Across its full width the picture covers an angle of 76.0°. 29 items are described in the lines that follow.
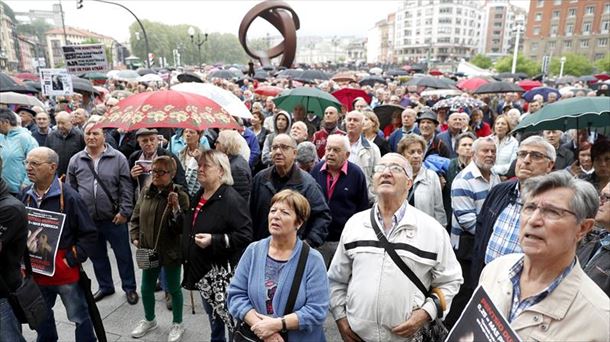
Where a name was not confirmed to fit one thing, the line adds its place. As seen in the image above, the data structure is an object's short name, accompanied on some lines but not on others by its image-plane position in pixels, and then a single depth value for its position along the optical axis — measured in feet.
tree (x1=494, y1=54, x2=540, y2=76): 159.74
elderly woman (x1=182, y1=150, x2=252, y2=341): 10.59
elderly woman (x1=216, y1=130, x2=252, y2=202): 14.34
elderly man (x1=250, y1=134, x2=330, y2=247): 11.60
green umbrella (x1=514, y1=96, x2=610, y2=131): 12.33
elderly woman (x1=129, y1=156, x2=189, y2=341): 11.84
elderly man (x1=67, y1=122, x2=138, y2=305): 14.26
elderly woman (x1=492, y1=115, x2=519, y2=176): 17.56
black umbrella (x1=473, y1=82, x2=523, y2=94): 33.78
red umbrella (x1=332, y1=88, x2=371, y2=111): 30.99
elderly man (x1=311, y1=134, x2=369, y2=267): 13.07
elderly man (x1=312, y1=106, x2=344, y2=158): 20.22
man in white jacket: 7.93
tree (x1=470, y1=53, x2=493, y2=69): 200.54
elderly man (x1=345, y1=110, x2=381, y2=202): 15.96
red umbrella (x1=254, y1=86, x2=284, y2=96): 38.47
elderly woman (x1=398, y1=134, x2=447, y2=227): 12.59
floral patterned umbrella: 9.53
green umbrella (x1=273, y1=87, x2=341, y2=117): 22.74
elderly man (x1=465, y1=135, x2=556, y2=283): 9.32
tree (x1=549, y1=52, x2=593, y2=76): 160.35
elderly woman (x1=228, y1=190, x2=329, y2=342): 7.89
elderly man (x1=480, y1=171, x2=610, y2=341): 4.98
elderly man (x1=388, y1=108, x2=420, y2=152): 21.38
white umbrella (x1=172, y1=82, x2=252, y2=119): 13.46
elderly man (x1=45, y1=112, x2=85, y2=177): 18.76
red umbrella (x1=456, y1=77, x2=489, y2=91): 40.12
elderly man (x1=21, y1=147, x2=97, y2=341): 10.71
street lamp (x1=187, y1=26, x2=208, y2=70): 68.49
